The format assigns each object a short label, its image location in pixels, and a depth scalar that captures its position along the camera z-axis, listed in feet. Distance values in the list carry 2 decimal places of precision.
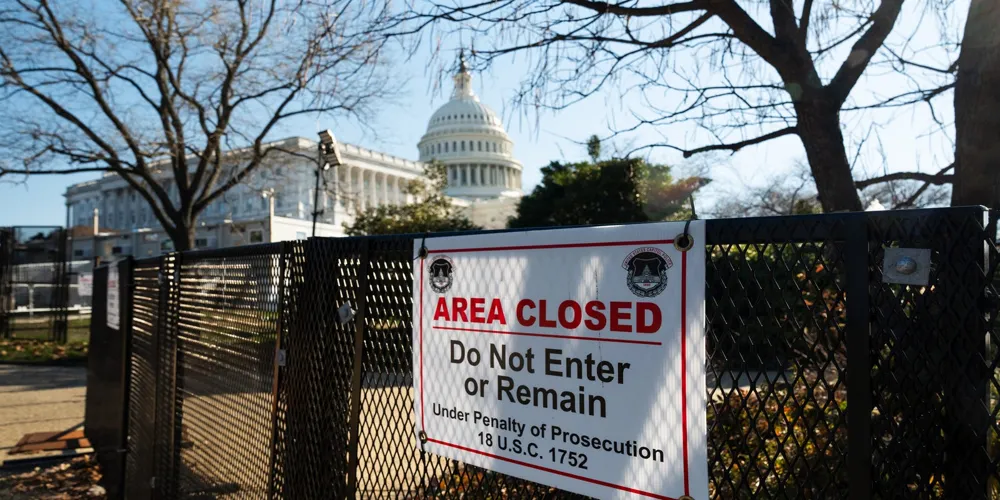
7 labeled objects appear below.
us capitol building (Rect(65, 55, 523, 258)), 221.52
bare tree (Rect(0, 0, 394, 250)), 54.90
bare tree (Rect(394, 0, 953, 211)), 15.33
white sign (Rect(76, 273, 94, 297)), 71.87
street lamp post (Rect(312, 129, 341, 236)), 40.57
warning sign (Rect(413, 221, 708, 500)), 6.16
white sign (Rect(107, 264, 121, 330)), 22.28
